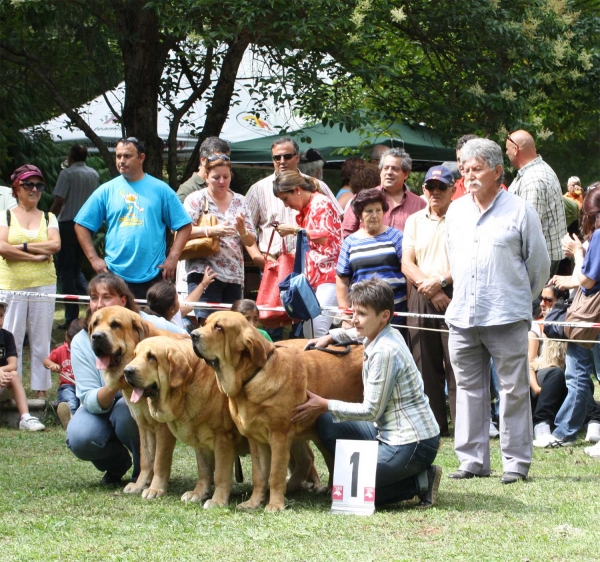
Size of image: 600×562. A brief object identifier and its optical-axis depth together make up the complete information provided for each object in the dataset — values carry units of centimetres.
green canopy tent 1372
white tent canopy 1205
